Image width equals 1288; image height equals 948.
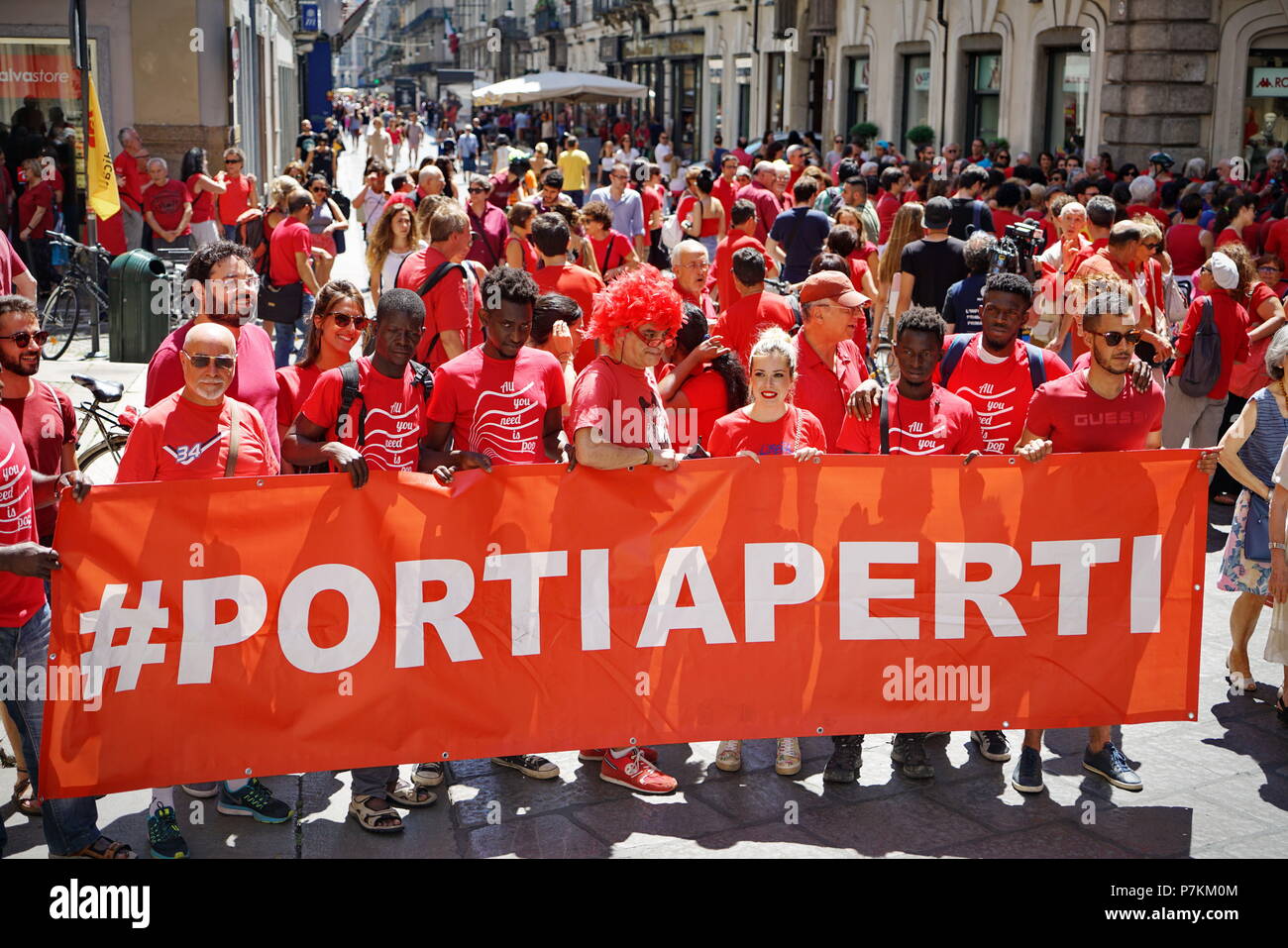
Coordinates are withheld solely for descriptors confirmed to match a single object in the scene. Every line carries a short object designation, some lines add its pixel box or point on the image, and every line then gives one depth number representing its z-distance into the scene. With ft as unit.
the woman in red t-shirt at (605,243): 36.81
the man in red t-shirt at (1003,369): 20.89
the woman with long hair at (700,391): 21.22
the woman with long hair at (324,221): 44.80
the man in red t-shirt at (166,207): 54.13
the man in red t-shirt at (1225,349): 31.27
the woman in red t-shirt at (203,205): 55.57
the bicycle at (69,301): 46.24
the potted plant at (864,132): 101.07
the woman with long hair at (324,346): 19.24
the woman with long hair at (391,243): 36.24
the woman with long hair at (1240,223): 39.55
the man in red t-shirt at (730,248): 33.32
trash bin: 43.62
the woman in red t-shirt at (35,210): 53.52
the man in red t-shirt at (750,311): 26.05
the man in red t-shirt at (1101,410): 19.06
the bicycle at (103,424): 26.55
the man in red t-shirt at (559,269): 28.71
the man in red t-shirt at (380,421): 17.84
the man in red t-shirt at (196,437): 16.60
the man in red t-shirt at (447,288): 26.45
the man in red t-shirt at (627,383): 17.85
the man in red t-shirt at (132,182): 54.80
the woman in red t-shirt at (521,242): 32.78
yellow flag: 42.09
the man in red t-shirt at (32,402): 17.04
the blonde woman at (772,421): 18.72
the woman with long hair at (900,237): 36.73
